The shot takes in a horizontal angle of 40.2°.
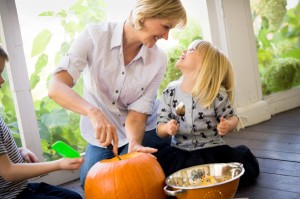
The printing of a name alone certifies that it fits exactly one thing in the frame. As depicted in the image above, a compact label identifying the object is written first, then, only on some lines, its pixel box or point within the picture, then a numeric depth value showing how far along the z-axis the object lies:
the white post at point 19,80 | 2.14
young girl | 1.83
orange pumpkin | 1.36
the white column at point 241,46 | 2.98
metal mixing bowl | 1.31
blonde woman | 1.67
